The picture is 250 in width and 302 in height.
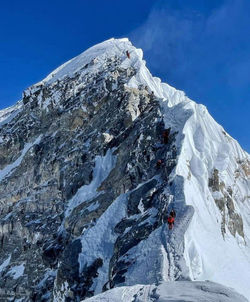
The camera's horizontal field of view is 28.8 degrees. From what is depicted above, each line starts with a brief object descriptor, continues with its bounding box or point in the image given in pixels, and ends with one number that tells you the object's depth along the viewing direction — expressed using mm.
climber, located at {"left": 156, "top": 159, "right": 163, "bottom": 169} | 35750
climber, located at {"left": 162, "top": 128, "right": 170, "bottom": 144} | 38469
